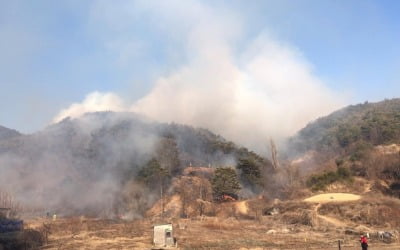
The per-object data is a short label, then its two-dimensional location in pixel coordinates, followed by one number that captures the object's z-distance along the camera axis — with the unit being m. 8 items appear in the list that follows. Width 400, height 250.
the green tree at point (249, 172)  61.59
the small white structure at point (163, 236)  27.33
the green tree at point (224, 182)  55.94
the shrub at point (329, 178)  55.59
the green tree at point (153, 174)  59.50
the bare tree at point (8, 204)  40.11
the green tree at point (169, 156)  65.81
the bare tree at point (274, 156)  77.81
